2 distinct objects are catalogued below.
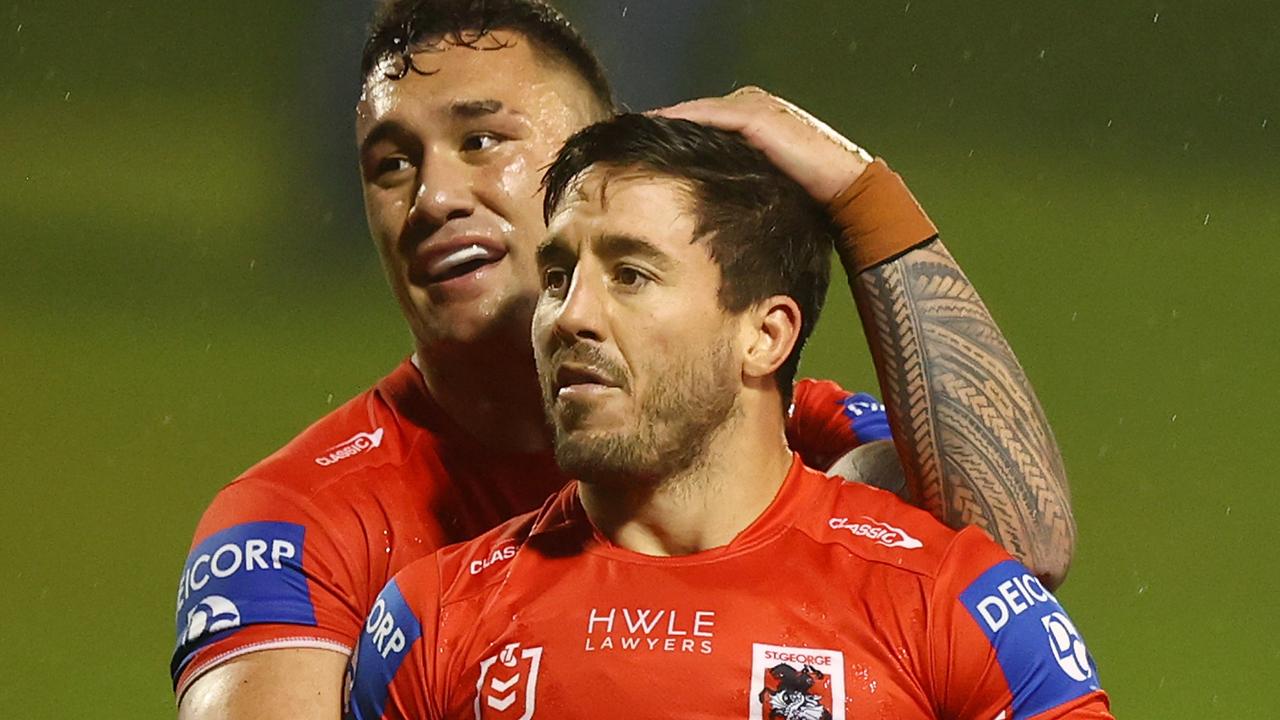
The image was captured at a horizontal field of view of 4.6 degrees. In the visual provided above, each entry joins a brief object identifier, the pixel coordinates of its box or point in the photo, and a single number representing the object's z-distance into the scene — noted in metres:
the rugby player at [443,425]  11.71
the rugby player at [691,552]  11.49
